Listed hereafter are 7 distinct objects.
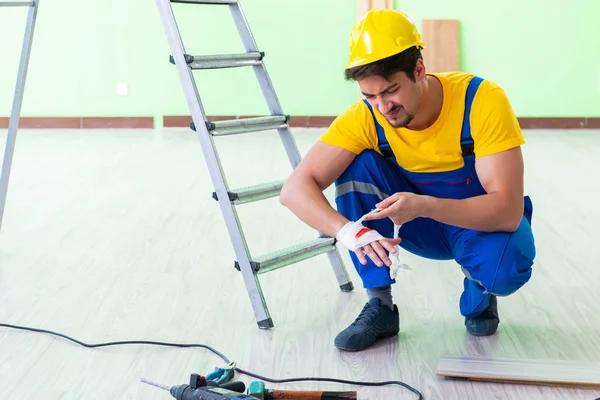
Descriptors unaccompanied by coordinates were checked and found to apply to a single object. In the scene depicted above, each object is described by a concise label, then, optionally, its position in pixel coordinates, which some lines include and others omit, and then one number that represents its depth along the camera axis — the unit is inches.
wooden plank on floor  88.7
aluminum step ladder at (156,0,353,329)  109.0
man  88.4
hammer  82.8
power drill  78.0
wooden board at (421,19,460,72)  312.5
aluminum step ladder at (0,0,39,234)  132.4
